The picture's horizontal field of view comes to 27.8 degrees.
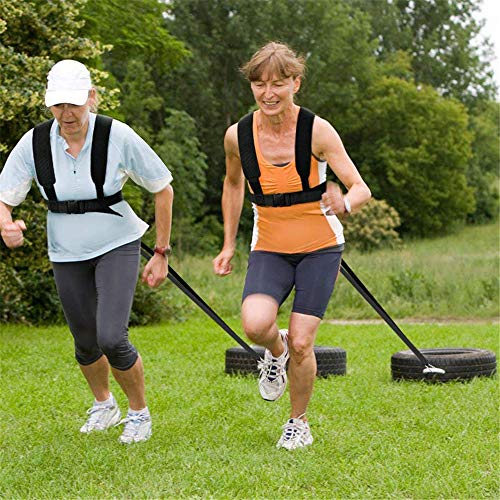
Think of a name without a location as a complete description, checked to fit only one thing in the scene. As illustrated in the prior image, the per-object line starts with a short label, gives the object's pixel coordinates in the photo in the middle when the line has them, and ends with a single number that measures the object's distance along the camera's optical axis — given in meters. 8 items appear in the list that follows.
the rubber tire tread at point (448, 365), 8.33
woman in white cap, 5.57
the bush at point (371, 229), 32.84
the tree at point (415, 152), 41.03
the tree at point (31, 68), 11.38
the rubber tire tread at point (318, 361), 8.81
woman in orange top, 5.43
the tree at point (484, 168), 46.97
